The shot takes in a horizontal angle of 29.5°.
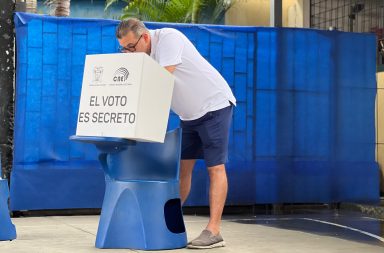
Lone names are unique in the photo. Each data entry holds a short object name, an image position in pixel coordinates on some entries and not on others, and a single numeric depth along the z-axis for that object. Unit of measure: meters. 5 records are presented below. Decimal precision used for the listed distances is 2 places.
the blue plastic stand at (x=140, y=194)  5.27
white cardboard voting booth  5.05
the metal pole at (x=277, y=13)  8.97
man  5.35
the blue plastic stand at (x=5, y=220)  5.85
